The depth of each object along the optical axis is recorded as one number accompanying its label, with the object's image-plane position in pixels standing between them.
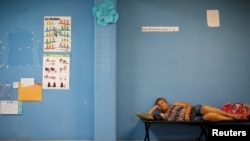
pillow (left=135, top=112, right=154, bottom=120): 3.72
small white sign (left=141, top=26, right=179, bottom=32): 4.23
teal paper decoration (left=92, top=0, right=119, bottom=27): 3.94
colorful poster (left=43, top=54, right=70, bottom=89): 4.14
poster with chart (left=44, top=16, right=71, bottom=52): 4.16
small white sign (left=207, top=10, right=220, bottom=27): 4.27
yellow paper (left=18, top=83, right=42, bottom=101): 4.13
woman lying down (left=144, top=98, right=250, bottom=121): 3.66
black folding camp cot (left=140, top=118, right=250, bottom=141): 3.67
